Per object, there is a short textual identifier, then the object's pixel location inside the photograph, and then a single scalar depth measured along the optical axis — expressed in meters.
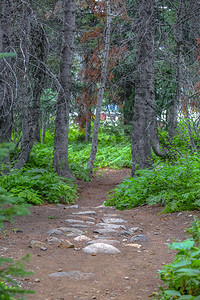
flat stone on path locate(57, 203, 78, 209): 8.02
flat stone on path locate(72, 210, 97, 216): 7.10
